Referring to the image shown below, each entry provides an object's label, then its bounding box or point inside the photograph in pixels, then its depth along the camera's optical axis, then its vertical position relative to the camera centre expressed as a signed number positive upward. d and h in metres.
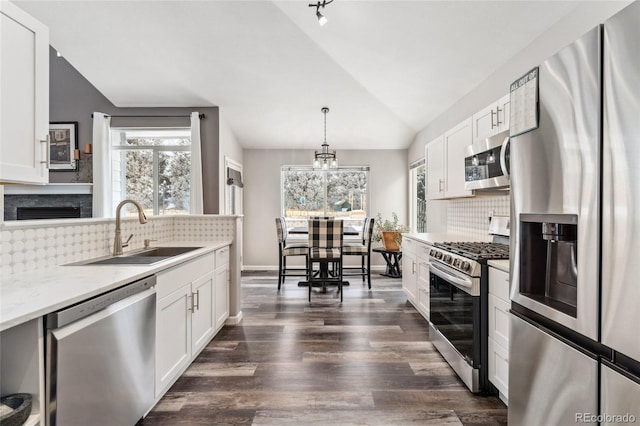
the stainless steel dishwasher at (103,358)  1.08 -0.60
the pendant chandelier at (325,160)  4.31 +0.78
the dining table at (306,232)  4.56 -0.32
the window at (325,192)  6.04 +0.44
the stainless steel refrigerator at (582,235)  0.80 -0.07
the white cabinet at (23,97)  1.20 +0.49
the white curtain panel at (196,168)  4.39 +0.66
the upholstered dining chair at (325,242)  4.18 -0.39
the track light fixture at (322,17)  2.47 +1.62
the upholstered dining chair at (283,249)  4.60 -0.53
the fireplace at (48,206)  4.44 +0.12
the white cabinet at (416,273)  3.01 -0.66
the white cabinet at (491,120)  2.21 +0.74
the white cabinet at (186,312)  1.81 -0.71
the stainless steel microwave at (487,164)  2.01 +0.37
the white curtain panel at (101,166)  4.38 +0.70
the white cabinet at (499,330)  1.71 -0.68
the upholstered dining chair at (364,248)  4.53 -0.51
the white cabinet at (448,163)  2.86 +0.55
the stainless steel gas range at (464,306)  1.92 -0.64
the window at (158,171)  4.62 +0.65
